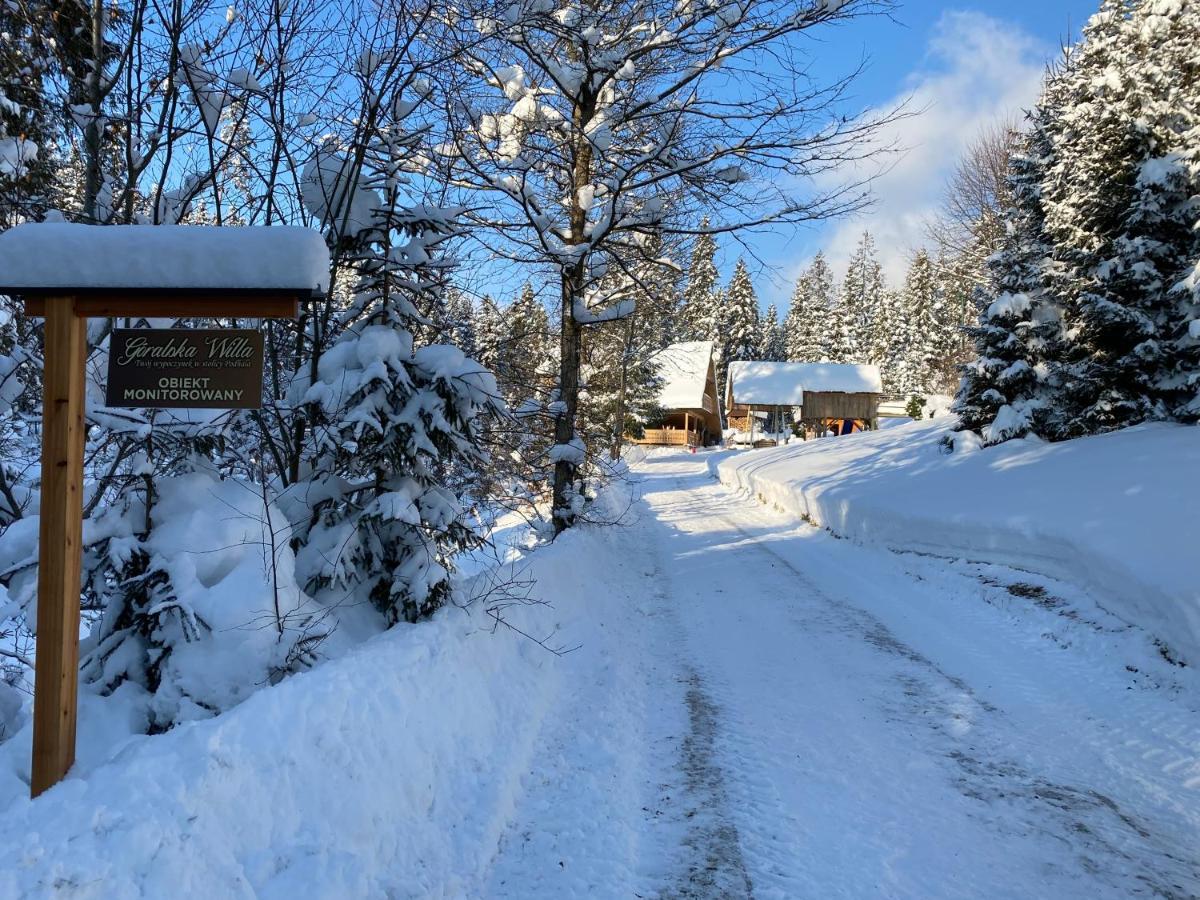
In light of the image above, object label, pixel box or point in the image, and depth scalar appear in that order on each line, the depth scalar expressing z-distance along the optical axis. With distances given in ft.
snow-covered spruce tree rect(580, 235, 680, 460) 45.42
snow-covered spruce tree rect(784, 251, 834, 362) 231.50
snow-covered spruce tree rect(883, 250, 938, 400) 200.85
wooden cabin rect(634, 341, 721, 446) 160.15
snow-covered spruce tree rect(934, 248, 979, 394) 176.86
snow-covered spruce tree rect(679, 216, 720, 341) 201.26
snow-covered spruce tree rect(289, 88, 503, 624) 16.29
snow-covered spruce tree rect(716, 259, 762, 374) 218.59
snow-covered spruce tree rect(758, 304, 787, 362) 243.40
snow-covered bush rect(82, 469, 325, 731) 12.92
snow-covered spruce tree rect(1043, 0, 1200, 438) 47.01
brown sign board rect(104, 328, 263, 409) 10.25
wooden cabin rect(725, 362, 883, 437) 162.20
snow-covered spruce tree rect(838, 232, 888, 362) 230.95
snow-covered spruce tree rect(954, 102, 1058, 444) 54.29
